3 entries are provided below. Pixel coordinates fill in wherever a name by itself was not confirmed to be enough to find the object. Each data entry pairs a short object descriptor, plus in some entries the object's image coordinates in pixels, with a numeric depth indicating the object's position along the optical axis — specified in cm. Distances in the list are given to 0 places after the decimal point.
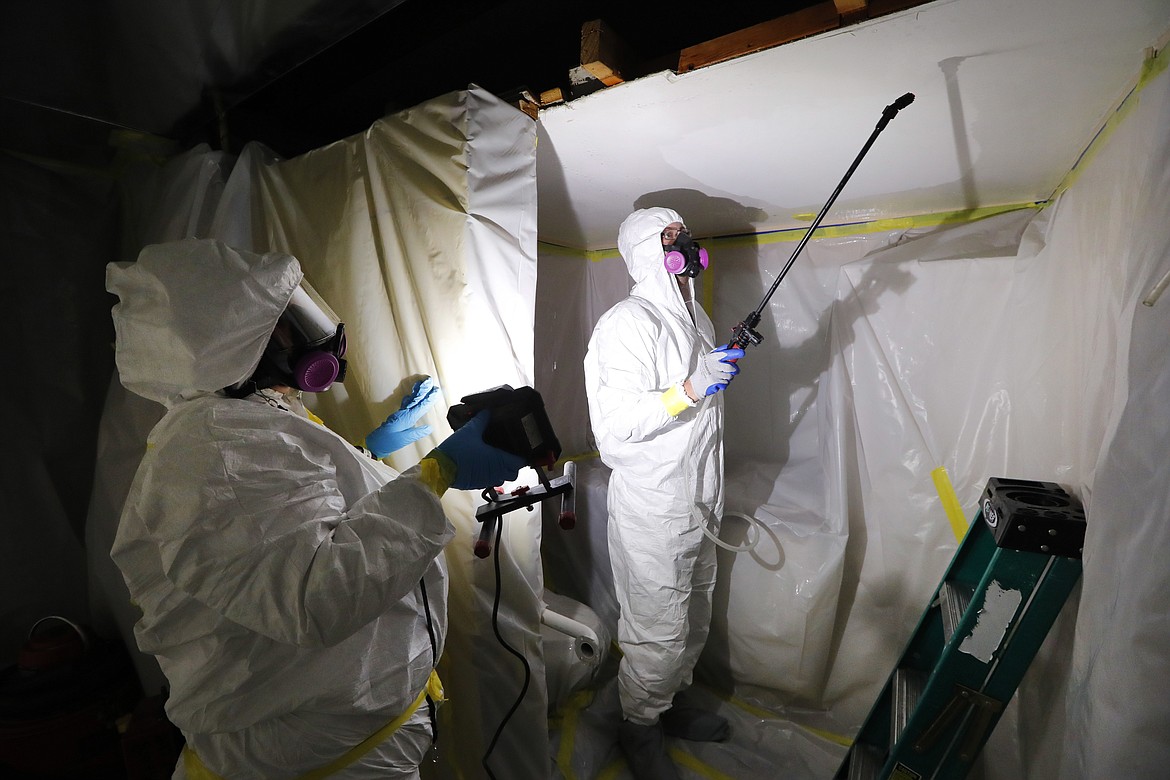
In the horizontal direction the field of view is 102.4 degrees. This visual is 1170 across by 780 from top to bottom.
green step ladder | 81
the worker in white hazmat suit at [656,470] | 139
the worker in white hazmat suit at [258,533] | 65
